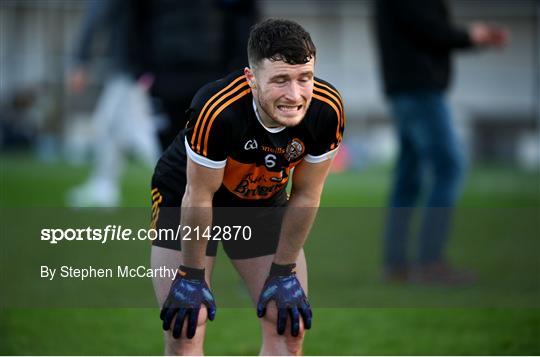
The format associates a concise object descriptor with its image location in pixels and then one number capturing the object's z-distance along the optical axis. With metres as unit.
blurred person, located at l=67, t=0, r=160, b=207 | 13.87
